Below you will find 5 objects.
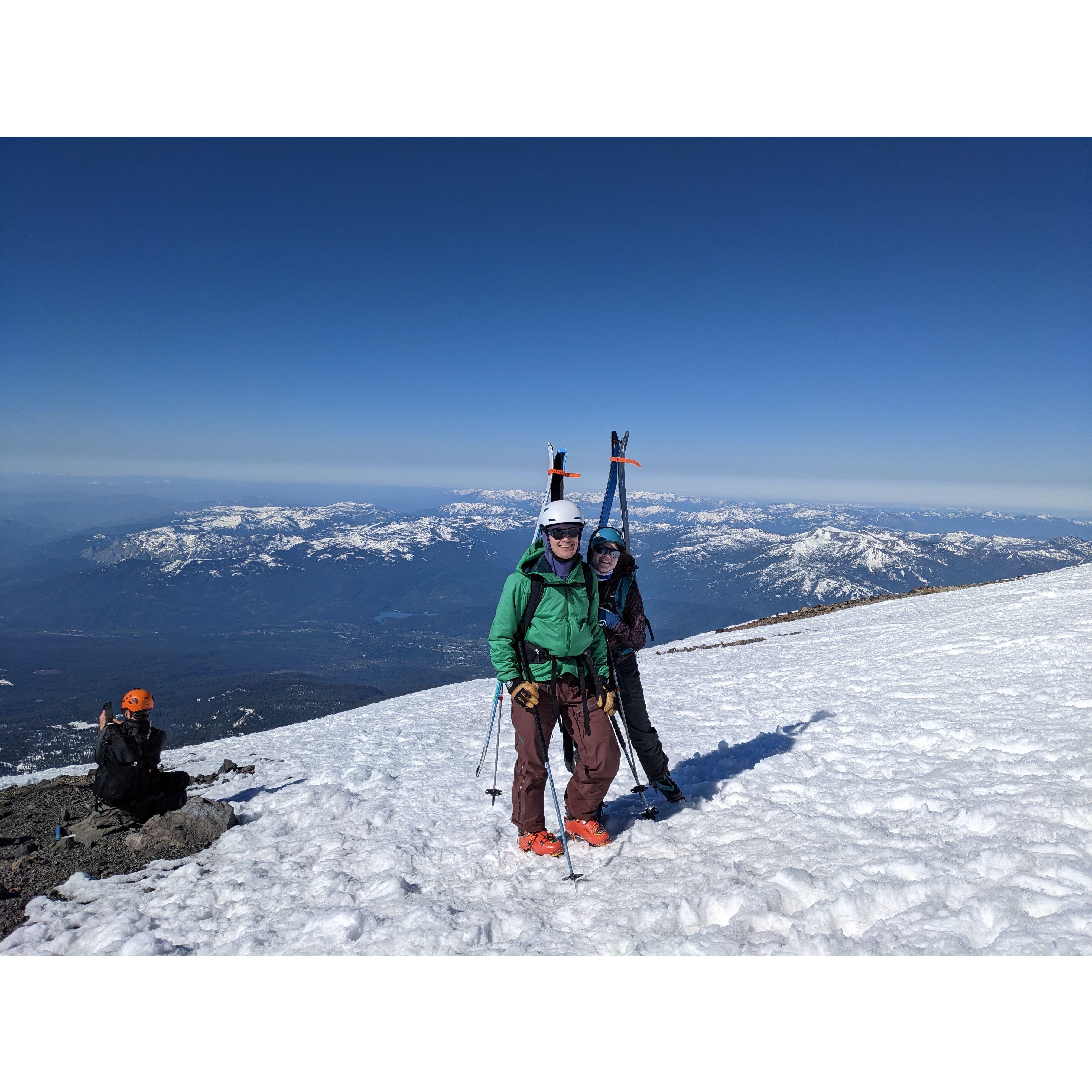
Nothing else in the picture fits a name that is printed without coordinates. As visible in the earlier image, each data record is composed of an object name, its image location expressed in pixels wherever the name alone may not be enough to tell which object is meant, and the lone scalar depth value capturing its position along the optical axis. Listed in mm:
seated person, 6801
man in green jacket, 5535
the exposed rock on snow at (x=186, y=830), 6438
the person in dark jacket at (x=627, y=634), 6527
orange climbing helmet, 7047
